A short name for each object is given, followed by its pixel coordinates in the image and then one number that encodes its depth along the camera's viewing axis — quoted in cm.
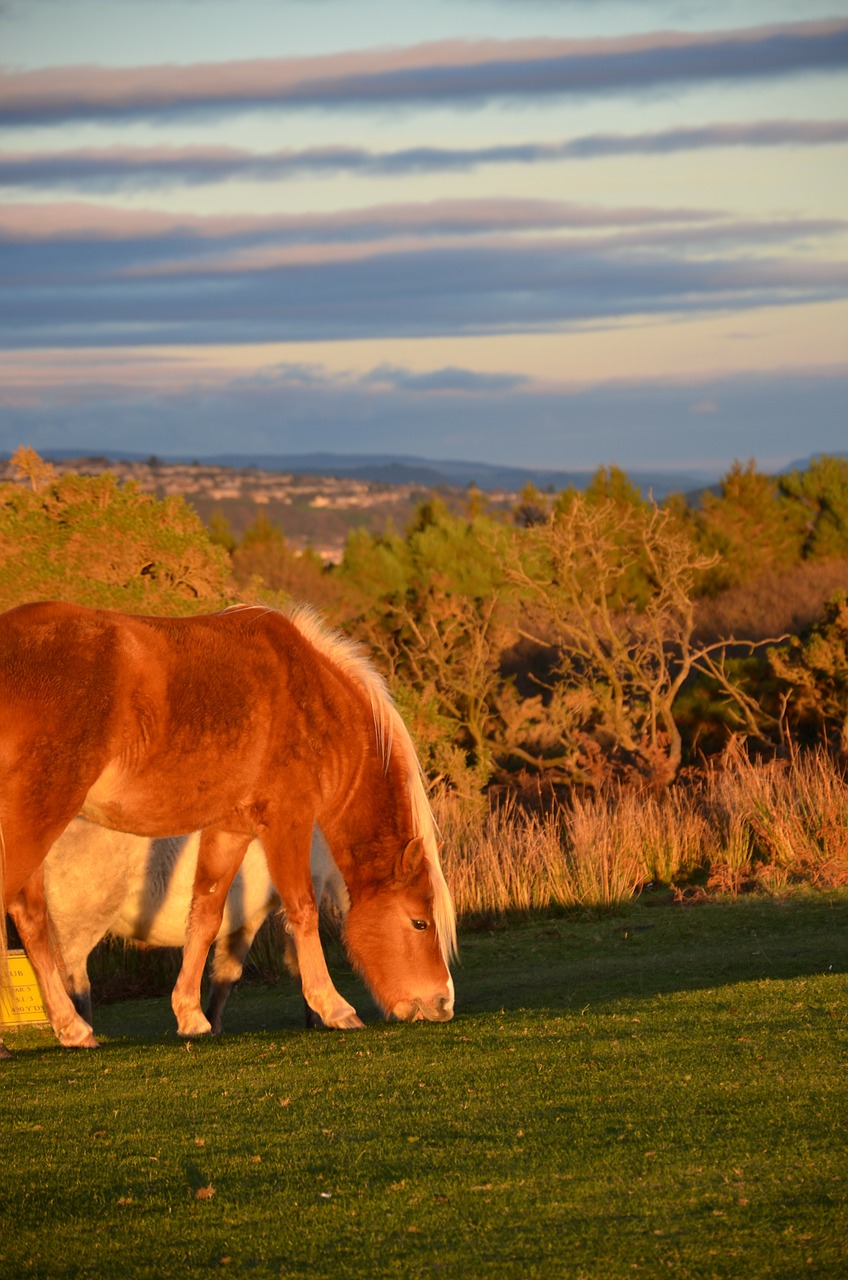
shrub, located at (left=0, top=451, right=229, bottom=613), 2467
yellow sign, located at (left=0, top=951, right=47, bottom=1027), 1498
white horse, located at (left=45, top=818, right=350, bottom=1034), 1528
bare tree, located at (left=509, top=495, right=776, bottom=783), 3300
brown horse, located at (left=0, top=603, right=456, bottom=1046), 1161
